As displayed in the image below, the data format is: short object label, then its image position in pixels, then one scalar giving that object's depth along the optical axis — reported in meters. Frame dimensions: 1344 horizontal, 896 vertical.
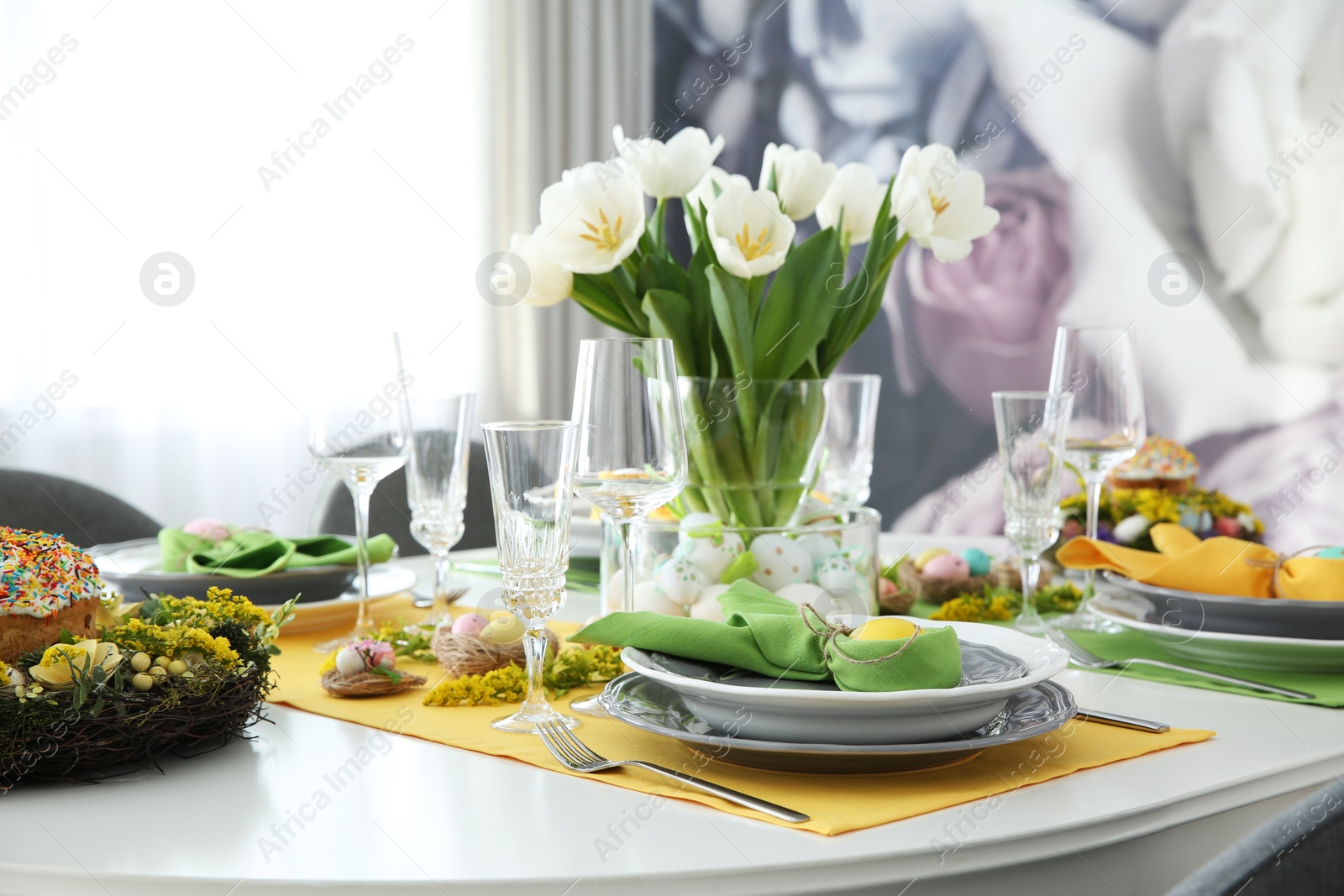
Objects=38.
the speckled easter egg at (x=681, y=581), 1.13
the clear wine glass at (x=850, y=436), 1.53
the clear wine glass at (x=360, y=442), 1.25
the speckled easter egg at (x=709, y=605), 1.09
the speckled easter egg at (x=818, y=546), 1.14
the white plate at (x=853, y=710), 0.77
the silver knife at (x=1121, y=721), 0.91
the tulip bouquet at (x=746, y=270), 1.21
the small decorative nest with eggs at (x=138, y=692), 0.78
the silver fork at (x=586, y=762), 0.73
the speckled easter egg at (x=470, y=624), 1.11
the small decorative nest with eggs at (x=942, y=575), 1.41
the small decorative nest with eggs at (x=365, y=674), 1.05
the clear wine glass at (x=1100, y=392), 1.33
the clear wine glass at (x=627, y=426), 0.99
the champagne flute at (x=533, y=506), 0.87
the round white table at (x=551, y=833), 0.66
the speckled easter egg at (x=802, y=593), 1.11
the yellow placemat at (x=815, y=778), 0.76
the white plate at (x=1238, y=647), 1.05
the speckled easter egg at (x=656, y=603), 1.14
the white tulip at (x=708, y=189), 1.30
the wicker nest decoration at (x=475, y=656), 1.09
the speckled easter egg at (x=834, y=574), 1.14
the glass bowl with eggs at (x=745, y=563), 1.13
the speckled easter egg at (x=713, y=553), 1.13
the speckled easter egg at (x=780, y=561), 1.14
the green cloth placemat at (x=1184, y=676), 1.03
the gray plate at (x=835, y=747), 0.78
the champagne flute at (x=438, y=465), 1.26
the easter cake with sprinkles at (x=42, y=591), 0.86
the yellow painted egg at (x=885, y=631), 0.85
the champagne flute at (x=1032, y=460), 1.21
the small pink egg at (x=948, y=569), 1.42
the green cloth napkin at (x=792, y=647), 0.81
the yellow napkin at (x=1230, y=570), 1.11
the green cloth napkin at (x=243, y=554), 1.36
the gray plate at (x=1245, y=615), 1.05
